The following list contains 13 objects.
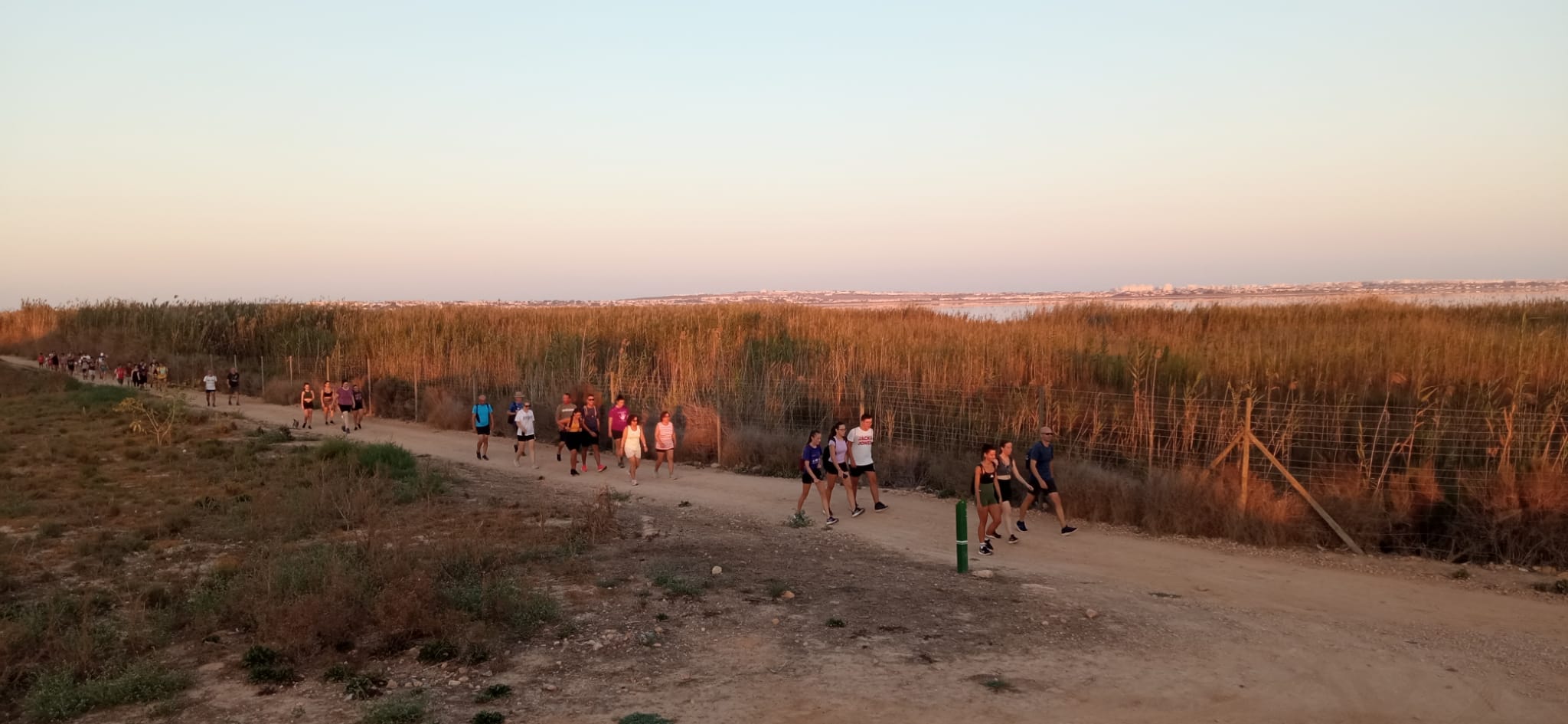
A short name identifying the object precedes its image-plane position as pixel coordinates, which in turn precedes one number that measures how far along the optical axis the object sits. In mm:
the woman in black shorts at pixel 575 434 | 17719
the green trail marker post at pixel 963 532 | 9953
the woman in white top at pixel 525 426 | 18281
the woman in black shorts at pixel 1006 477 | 11645
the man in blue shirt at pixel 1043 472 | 12195
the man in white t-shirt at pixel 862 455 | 13594
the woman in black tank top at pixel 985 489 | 11250
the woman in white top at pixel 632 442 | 16453
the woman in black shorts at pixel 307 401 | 24500
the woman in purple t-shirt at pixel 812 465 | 13422
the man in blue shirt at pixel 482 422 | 19188
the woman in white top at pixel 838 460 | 13172
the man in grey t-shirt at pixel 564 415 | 18094
